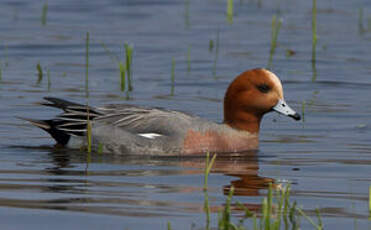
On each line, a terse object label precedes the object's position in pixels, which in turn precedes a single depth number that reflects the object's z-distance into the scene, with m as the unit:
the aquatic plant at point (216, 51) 14.63
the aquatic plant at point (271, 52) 14.86
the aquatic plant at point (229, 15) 18.27
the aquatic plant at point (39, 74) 13.46
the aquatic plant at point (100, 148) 9.47
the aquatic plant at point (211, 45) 15.93
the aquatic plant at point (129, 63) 12.36
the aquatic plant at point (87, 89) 12.29
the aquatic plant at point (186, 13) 18.35
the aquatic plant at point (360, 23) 17.59
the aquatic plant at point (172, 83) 12.99
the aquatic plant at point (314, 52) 14.34
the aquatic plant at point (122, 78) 12.45
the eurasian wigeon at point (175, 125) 9.47
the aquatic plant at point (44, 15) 18.06
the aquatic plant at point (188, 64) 14.58
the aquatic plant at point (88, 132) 9.01
